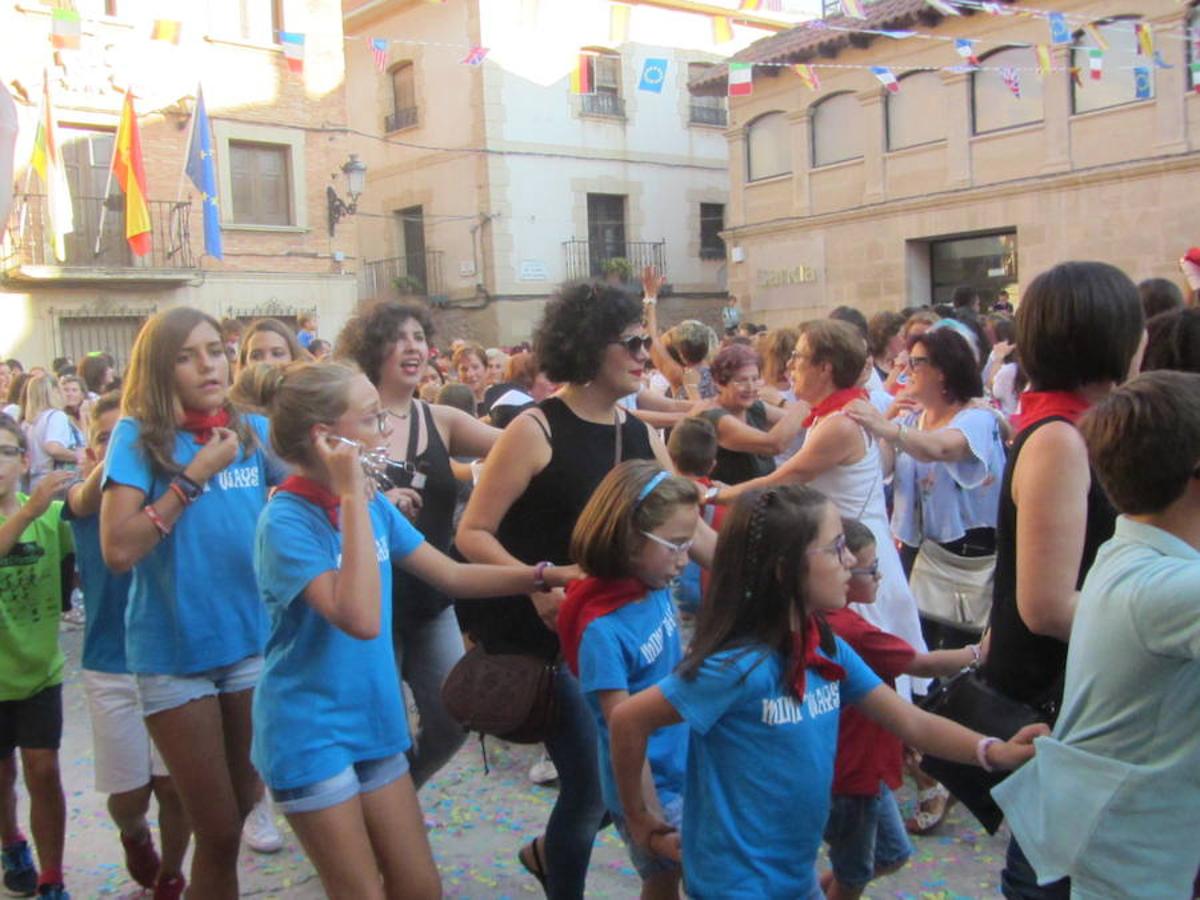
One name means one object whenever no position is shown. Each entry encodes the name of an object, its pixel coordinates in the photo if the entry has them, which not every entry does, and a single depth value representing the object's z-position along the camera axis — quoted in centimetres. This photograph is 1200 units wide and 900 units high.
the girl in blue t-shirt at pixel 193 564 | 304
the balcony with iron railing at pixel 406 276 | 2514
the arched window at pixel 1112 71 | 1549
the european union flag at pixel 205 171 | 1656
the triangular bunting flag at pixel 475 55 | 1301
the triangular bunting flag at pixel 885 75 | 1391
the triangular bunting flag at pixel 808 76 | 1363
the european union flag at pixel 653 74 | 1305
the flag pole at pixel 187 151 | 1662
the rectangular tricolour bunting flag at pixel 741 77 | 1400
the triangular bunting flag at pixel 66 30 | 1040
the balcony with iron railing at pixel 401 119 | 2522
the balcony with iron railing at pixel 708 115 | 2681
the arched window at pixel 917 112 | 1834
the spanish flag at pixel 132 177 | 1533
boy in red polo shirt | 282
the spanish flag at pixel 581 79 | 1418
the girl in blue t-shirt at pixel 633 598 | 264
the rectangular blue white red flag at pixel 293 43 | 1170
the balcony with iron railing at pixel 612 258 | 2447
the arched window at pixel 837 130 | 1967
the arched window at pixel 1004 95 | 1695
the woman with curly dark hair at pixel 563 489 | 316
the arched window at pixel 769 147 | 2114
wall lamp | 1970
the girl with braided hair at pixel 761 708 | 228
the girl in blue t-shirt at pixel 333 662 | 252
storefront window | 1817
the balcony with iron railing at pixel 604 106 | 2506
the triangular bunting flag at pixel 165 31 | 1059
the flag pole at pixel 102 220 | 1798
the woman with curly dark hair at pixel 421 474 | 357
